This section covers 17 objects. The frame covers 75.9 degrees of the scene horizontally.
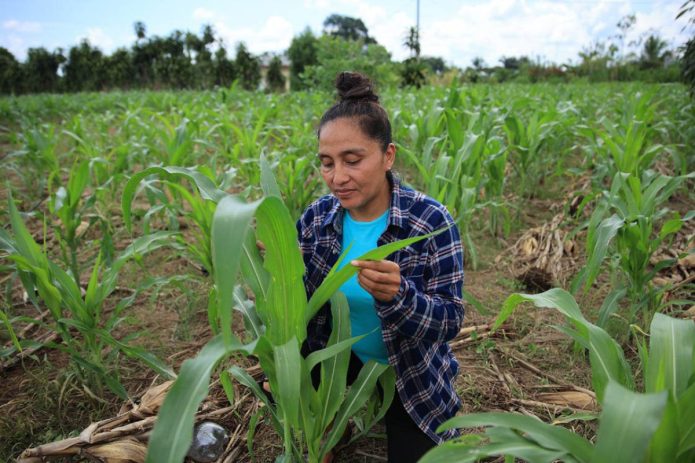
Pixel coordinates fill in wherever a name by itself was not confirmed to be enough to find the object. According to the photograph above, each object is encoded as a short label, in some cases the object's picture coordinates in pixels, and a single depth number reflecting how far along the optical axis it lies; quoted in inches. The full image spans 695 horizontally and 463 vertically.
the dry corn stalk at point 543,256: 90.4
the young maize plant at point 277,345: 22.7
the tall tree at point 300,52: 1126.4
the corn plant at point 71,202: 74.4
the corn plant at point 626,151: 97.3
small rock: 52.4
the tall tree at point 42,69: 1259.8
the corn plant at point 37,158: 128.8
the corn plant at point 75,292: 53.3
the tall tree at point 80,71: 1314.0
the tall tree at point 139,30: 1536.3
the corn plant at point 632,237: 58.6
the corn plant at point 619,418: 22.2
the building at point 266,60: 1110.6
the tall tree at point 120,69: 1325.0
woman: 45.3
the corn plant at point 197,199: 36.4
